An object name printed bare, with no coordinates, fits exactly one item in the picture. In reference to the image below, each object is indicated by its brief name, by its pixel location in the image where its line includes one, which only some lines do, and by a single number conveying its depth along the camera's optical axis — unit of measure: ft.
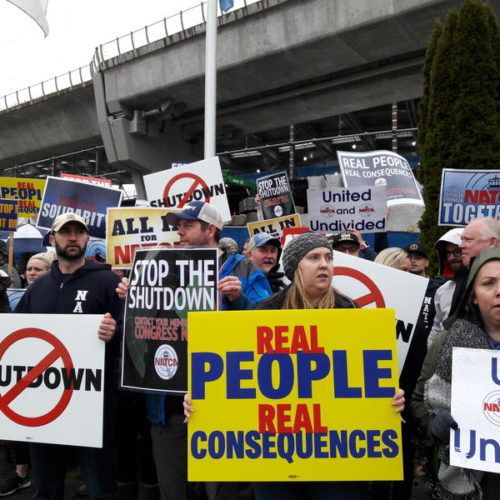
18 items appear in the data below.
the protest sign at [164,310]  9.30
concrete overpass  57.05
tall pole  32.86
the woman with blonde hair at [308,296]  7.79
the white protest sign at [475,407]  6.63
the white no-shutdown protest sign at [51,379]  10.12
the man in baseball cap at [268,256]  14.66
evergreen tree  22.08
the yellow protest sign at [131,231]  15.05
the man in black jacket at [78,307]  10.36
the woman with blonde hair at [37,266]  15.57
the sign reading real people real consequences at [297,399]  7.63
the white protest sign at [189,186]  18.67
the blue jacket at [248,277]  11.80
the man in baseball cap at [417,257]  16.37
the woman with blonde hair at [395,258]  14.70
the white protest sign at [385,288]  10.14
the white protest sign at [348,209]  21.91
